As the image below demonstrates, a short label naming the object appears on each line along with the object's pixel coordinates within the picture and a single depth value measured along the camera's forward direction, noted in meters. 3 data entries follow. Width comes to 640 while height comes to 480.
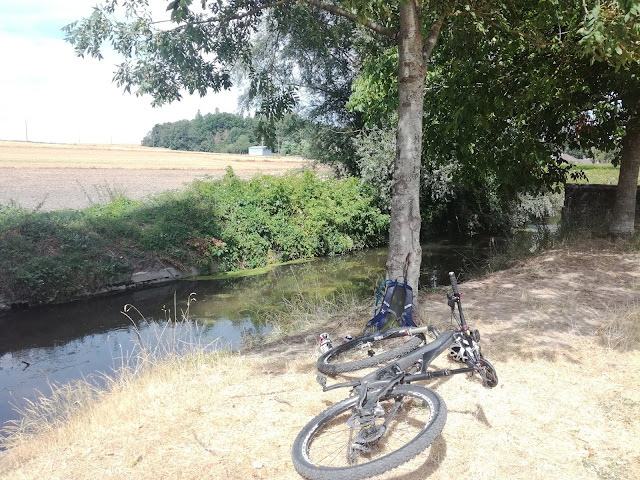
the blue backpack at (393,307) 6.36
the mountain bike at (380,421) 3.38
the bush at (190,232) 13.90
